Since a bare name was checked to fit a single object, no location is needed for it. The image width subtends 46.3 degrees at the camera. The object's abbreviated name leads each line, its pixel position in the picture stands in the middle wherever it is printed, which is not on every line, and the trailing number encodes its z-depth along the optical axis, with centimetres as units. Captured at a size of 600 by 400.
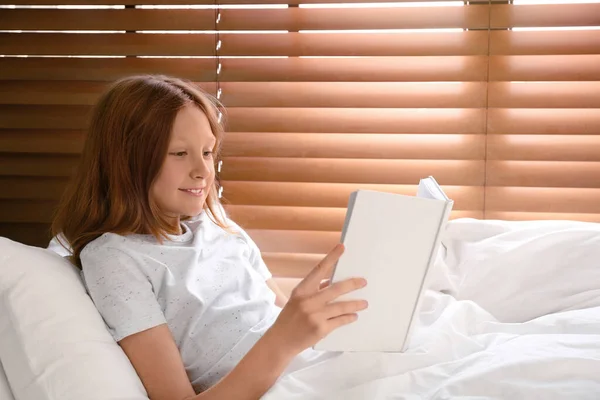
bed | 122
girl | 133
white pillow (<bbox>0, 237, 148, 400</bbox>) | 122
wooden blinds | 233
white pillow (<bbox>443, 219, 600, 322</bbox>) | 169
